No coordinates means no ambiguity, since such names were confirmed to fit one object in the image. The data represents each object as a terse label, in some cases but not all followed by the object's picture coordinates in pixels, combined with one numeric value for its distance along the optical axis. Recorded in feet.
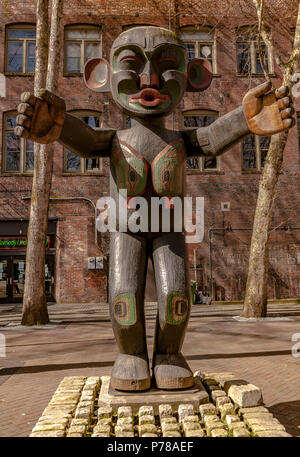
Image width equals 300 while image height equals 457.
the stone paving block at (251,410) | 8.33
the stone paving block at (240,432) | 7.25
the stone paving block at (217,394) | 9.17
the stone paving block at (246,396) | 8.60
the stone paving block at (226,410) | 8.38
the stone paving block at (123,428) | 7.43
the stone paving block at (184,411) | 8.11
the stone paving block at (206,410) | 8.33
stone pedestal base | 8.46
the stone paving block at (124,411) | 8.00
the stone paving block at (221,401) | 8.82
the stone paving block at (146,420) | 7.75
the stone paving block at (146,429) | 7.52
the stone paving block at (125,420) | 7.66
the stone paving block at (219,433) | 7.30
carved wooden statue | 8.64
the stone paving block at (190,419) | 7.87
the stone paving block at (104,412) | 8.11
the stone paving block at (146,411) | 8.05
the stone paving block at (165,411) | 8.17
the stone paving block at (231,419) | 7.86
